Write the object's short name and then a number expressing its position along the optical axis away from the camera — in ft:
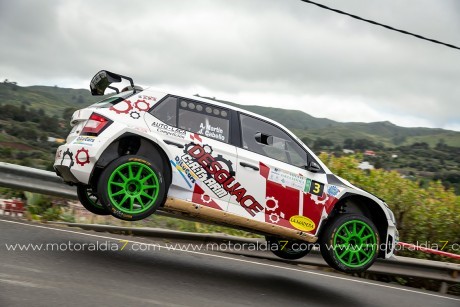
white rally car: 21.11
